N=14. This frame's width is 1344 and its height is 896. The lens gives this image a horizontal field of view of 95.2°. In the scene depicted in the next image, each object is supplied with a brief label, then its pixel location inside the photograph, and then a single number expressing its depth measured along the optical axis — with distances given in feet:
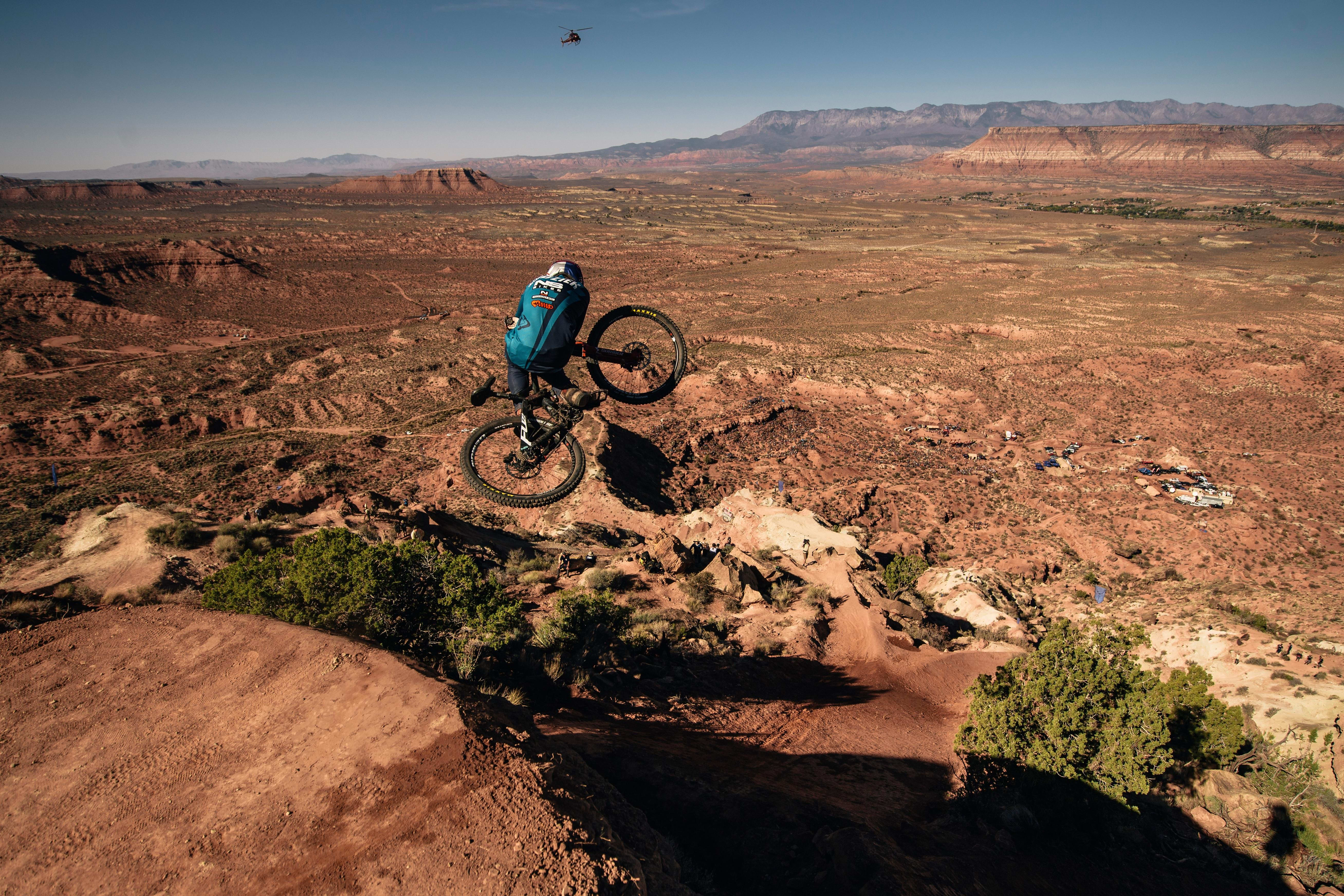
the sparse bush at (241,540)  60.59
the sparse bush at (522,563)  67.67
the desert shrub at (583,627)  49.39
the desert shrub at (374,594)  42.09
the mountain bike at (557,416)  27.20
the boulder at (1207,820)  42.01
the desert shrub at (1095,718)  40.65
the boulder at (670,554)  71.31
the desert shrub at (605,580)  63.10
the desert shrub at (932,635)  64.18
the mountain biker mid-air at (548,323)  24.70
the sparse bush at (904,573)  79.15
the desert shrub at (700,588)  65.82
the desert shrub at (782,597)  66.39
